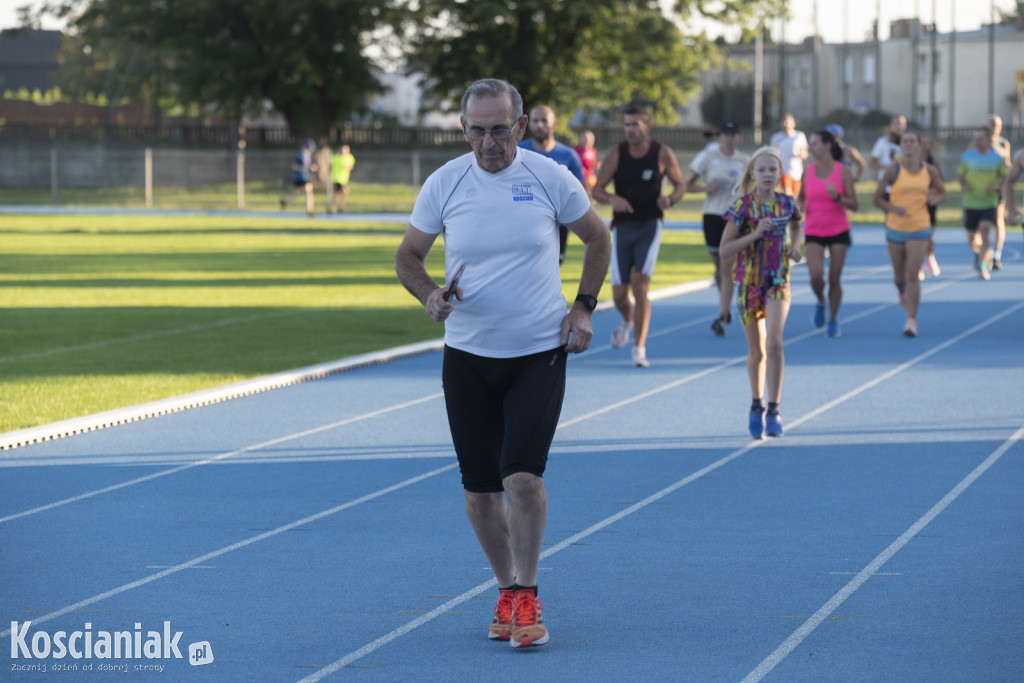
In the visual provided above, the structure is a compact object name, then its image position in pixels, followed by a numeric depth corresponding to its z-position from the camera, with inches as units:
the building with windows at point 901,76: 3695.9
